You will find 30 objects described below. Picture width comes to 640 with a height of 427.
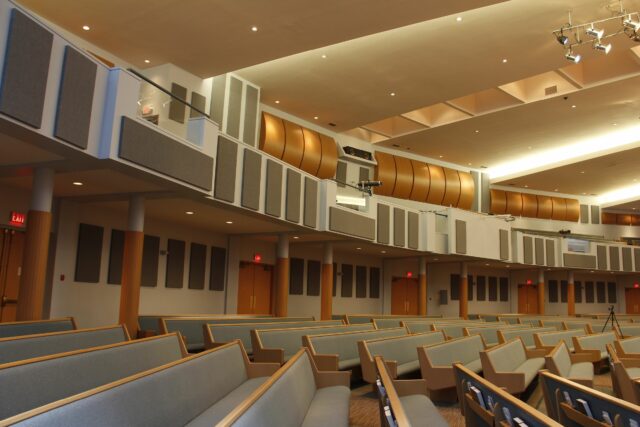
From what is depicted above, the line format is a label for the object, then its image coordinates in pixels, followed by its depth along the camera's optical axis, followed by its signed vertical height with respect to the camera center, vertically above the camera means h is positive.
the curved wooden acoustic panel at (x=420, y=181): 18.92 +4.04
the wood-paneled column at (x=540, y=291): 21.40 +0.46
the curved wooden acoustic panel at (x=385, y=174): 17.84 +4.00
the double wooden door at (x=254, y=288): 13.91 +0.11
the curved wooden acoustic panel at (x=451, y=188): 19.86 +4.03
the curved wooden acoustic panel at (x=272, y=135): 13.95 +4.03
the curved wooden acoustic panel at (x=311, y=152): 15.03 +3.91
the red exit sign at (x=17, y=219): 8.66 +1.03
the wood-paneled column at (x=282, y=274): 12.74 +0.44
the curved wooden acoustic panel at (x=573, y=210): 24.33 +4.14
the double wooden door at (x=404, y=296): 18.94 +0.08
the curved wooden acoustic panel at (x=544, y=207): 23.50 +4.08
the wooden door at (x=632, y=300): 25.89 +0.29
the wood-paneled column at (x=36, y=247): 6.81 +0.46
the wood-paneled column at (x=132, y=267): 8.30 +0.31
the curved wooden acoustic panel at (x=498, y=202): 22.30 +4.02
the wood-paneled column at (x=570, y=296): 22.72 +0.32
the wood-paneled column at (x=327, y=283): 13.86 +0.30
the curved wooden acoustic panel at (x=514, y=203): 22.59 +4.03
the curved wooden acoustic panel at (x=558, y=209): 23.88 +4.12
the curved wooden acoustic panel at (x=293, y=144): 14.56 +3.97
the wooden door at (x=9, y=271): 8.66 +0.19
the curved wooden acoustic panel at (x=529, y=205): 23.03 +4.07
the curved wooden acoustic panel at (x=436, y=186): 19.44 +3.99
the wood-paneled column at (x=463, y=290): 18.84 +0.34
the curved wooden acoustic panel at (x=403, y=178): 18.33 +3.99
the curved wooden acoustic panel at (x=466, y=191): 20.39 +4.05
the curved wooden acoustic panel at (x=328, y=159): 15.58 +3.88
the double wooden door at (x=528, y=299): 23.48 +0.14
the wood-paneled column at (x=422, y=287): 17.67 +0.37
